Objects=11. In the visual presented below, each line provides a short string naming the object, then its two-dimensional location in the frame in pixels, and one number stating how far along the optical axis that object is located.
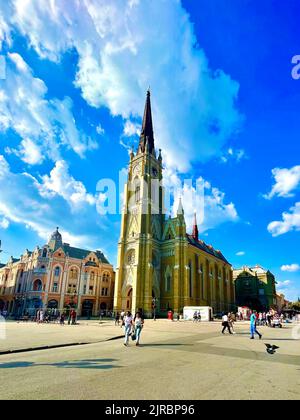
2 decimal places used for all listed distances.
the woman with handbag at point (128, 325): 13.52
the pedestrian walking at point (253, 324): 17.29
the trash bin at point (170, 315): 38.90
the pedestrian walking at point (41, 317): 34.25
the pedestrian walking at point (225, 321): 20.13
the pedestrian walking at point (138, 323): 13.82
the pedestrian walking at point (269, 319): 32.22
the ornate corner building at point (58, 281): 51.31
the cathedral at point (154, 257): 48.06
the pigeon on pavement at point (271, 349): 11.04
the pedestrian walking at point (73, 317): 31.96
